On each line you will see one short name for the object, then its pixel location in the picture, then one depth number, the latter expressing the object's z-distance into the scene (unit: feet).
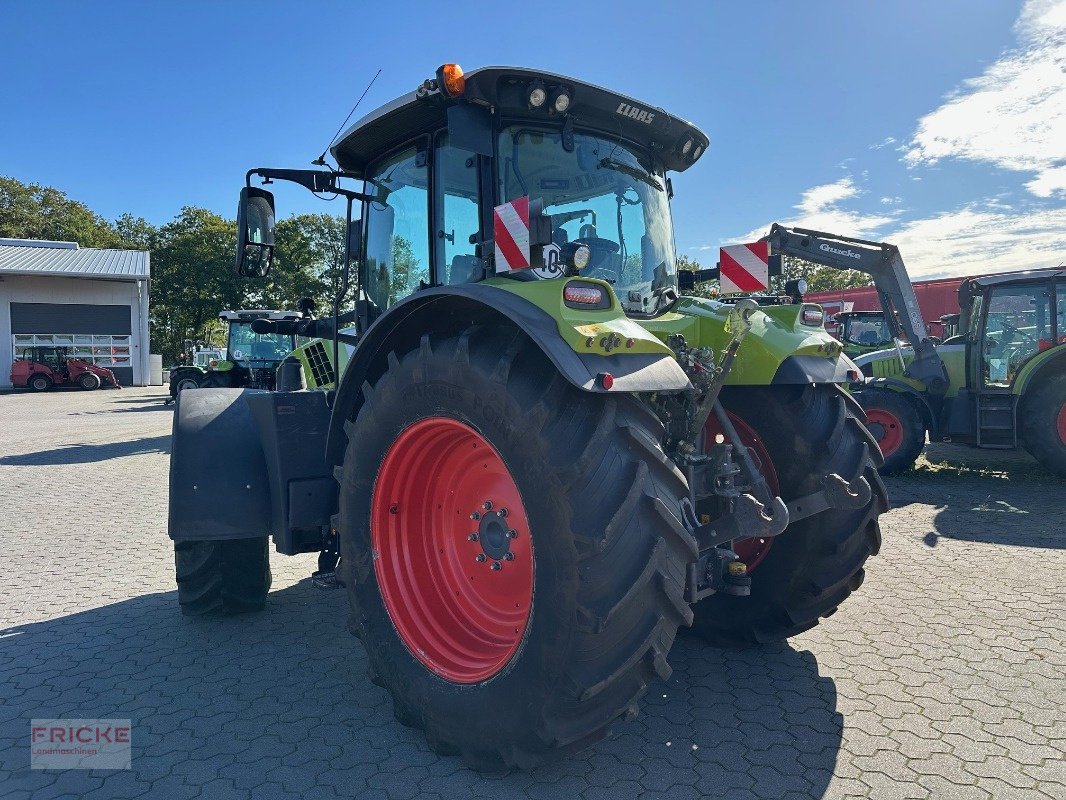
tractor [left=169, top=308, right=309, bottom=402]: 54.13
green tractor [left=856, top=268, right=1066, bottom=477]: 26.30
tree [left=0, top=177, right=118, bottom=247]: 161.48
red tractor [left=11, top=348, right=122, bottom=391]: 101.60
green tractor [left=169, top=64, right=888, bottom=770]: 7.21
